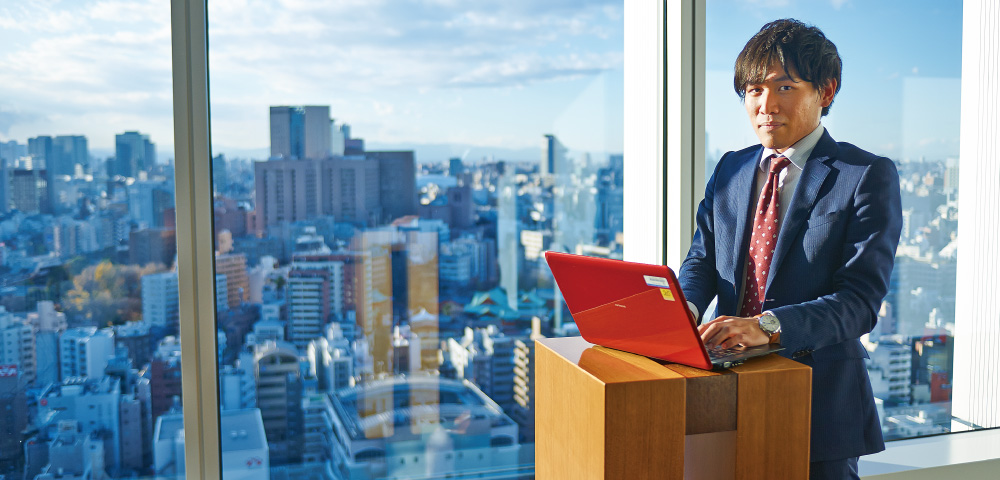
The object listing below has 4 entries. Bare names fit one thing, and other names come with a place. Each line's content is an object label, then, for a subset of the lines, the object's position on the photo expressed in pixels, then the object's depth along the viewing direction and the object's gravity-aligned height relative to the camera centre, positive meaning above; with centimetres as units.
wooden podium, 118 -38
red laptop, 118 -20
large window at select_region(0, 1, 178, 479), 210 -11
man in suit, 147 -9
